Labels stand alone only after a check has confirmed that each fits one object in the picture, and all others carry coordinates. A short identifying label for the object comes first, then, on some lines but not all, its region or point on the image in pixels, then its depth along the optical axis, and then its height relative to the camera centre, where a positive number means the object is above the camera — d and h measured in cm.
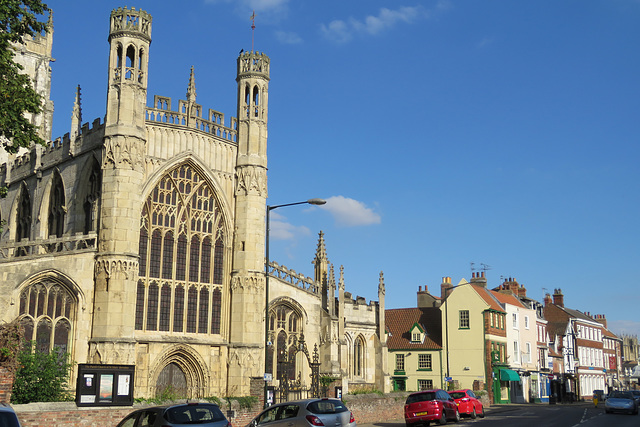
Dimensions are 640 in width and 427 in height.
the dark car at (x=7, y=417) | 1034 -90
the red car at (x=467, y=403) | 3425 -220
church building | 2920 +463
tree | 1905 +710
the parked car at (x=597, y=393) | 5241 -269
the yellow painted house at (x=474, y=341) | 5784 +134
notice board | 2069 -86
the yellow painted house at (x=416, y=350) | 5938 +61
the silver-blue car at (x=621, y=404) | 4016 -254
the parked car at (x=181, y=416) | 1505 -127
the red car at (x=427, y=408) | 2869 -204
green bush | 2192 -80
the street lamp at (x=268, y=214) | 2373 +495
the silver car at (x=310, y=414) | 1830 -149
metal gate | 3253 -103
